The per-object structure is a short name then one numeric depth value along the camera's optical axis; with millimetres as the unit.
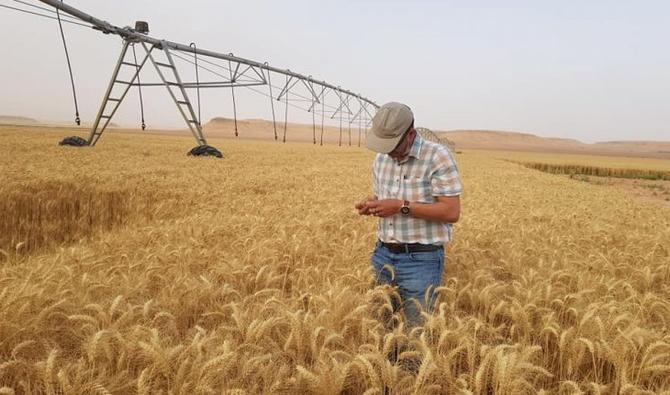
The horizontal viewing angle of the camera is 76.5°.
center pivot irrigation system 20281
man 3188
